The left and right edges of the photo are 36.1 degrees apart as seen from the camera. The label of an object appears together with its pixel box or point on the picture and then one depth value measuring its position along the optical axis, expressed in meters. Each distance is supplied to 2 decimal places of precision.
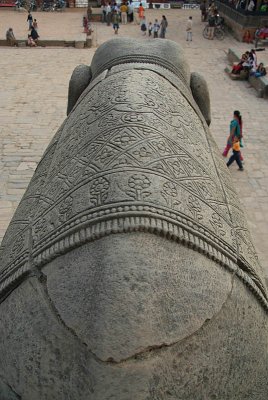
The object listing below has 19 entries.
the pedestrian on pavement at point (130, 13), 20.02
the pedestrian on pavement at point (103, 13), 19.69
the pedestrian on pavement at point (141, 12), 19.51
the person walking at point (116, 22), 17.21
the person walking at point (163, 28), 16.35
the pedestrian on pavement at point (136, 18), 19.83
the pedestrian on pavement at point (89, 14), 20.00
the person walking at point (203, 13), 20.70
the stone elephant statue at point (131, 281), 1.45
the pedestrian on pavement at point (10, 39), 14.65
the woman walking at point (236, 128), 6.51
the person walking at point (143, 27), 17.17
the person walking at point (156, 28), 16.25
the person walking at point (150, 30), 16.72
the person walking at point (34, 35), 14.95
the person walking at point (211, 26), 16.80
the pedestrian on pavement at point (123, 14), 19.66
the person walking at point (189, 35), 16.43
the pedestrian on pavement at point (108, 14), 19.22
